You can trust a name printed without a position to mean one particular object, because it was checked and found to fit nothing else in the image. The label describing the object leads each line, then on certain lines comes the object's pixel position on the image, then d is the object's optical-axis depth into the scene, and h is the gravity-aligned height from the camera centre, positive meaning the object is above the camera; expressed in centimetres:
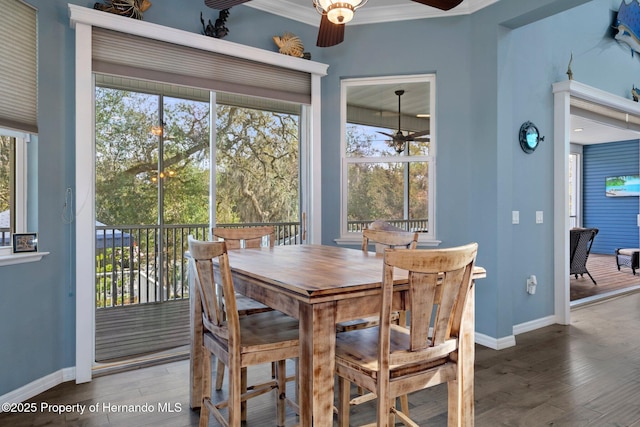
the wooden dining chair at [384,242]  210 -22
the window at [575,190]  1024 +54
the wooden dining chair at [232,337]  165 -59
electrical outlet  382 -73
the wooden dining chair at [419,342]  140 -53
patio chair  574 -57
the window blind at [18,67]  235 +89
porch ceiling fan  390 +74
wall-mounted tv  926 +61
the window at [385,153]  390 +58
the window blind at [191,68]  283 +116
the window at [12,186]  251 +15
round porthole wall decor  369 +70
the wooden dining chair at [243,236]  286 -20
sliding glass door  387 +24
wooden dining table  143 -37
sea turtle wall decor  276 +145
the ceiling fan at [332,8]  202 +119
